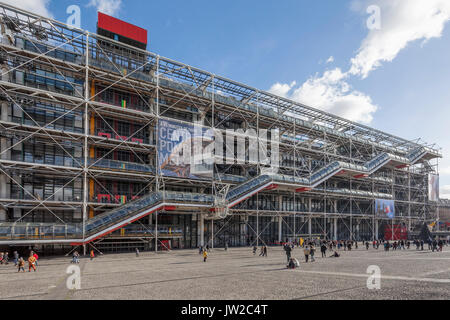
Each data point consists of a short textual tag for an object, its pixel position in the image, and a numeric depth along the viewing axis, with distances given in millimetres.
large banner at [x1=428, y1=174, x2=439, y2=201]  55219
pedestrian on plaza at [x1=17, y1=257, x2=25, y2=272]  16161
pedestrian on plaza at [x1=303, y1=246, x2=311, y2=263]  19719
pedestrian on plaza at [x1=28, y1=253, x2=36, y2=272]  16534
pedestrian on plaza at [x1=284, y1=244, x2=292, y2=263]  18297
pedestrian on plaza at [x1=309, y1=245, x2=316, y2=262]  20109
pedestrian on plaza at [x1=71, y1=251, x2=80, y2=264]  19377
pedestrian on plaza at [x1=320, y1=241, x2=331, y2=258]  22634
